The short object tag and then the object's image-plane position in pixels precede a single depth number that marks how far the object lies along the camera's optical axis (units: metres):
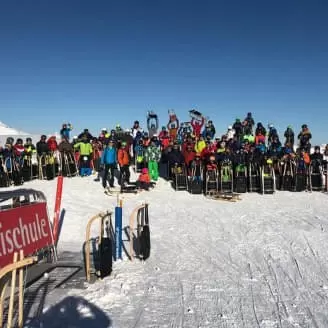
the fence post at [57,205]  6.76
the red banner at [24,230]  4.90
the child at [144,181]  12.78
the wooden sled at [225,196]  11.55
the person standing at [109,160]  12.86
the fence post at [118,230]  6.39
